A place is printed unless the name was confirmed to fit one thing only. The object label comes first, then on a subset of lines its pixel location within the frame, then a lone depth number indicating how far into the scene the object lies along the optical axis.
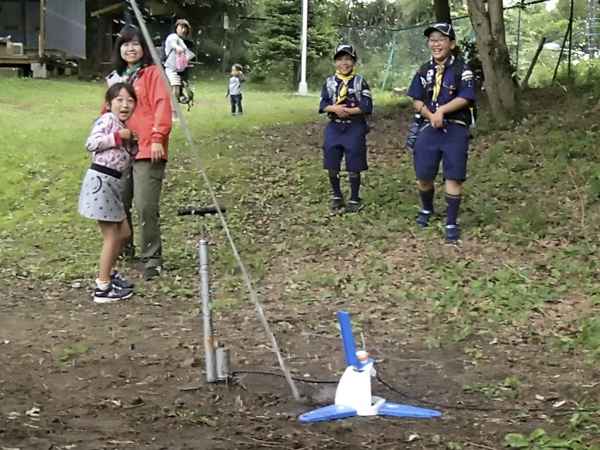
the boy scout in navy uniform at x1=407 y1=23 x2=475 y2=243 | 6.07
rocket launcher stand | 3.36
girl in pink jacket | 5.17
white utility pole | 21.38
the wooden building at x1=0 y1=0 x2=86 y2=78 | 20.89
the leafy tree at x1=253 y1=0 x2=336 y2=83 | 24.08
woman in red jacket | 5.52
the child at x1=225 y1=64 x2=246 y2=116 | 13.78
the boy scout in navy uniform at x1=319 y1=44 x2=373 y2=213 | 6.93
